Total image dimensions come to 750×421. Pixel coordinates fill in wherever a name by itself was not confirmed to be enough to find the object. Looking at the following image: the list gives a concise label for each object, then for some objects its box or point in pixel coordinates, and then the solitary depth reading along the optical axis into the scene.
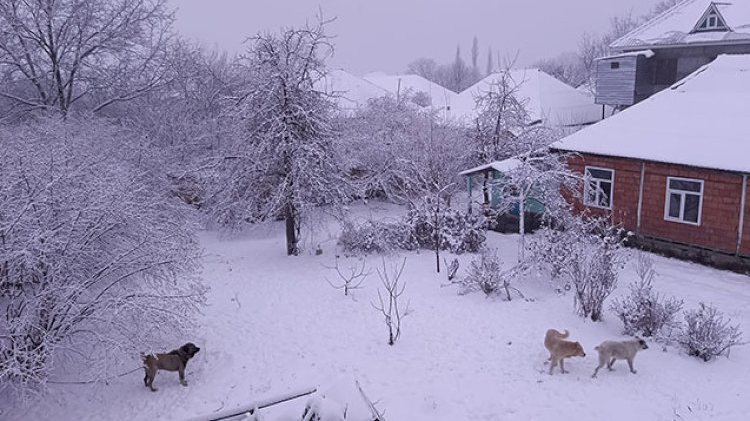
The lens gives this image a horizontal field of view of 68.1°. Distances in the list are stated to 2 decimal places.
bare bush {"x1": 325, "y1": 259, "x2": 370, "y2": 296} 13.80
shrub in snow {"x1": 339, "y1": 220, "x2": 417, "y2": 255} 16.77
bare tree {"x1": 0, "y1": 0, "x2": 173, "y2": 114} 20.00
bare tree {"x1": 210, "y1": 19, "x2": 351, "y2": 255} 15.82
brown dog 9.33
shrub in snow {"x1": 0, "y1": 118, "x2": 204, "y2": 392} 8.53
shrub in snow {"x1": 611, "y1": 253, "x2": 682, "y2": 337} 10.54
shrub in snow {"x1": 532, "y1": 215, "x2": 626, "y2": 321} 11.46
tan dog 9.21
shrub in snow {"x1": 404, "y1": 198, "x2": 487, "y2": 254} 16.53
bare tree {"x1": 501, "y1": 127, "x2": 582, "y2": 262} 14.84
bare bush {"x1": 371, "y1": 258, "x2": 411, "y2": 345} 10.87
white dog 9.22
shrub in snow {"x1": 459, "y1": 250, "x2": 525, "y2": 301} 12.90
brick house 14.20
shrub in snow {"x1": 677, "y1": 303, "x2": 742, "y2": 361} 9.63
